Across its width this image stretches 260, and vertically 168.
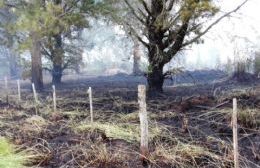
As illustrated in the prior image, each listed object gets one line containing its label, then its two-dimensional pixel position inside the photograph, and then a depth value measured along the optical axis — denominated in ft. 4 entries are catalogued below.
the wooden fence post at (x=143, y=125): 12.72
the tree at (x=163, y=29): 26.28
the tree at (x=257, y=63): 34.89
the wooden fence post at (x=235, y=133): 11.19
